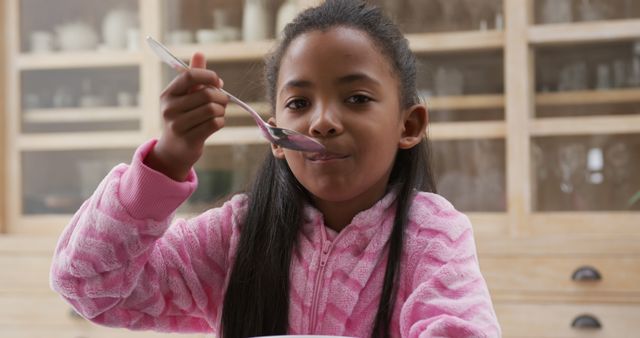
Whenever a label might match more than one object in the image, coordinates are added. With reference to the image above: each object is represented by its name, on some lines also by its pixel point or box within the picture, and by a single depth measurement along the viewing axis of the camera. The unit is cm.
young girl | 70
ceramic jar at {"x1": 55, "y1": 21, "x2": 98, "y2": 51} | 265
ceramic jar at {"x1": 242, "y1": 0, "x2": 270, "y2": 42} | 251
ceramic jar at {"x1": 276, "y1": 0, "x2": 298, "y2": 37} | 245
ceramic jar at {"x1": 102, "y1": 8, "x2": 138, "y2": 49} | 262
